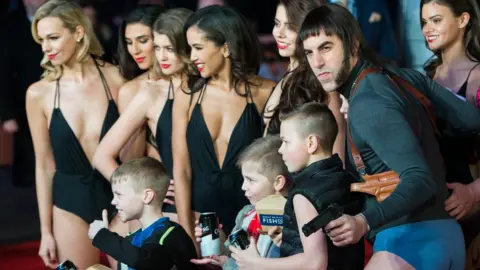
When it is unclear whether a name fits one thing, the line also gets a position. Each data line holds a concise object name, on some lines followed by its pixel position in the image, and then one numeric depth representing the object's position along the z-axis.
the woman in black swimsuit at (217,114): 8.03
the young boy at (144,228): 6.69
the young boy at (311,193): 5.33
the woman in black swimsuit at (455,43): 7.53
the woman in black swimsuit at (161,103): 8.66
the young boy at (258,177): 6.77
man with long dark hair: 4.71
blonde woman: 8.98
